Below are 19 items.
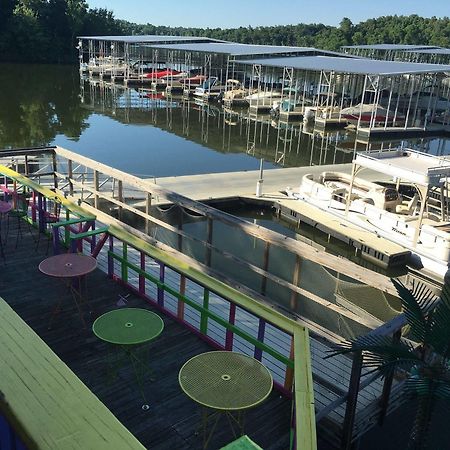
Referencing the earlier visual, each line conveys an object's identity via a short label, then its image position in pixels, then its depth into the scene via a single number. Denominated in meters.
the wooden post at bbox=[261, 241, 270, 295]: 6.92
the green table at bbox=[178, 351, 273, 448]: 4.00
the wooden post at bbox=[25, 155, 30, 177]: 10.52
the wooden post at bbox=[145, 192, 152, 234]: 8.93
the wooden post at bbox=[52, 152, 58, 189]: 10.78
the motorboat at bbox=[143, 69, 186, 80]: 56.45
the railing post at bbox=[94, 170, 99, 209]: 10.21
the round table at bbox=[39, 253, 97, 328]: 5.95
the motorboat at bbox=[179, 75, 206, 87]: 53.82
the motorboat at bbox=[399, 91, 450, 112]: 43.41
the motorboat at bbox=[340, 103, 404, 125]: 38.41
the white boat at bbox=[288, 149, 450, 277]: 13.78
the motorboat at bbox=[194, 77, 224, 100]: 49.53
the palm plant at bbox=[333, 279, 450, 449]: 3.78
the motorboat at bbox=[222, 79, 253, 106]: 46.25
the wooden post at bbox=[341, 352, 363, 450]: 4.52
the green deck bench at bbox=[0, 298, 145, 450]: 2.49
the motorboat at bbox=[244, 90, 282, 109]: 44.05
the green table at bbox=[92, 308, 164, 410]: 4.81
